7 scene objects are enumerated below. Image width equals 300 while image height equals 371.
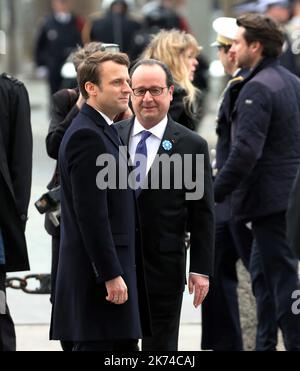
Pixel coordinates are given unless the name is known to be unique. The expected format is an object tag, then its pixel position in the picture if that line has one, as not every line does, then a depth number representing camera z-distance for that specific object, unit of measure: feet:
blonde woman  51.93
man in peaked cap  51.24
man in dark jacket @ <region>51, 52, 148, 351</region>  38.60
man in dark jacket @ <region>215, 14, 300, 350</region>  48.78
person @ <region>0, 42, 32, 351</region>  45.70
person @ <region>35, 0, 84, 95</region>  131.75
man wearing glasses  42.29
